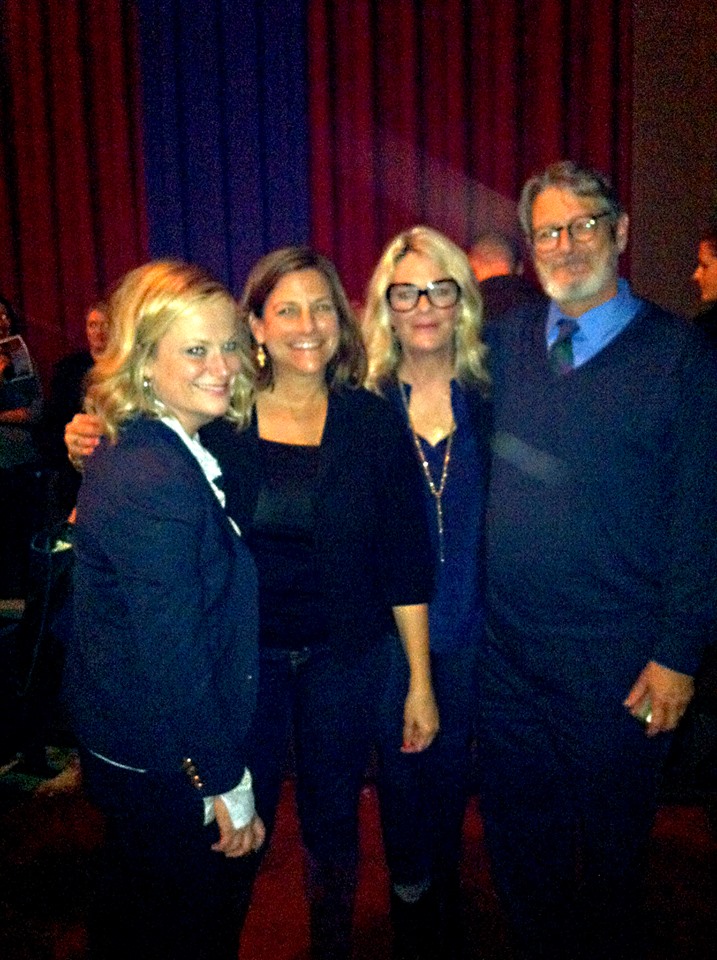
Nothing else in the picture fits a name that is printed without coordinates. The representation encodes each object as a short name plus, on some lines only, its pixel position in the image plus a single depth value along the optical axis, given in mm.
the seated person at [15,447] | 3529
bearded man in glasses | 1463
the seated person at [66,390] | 3514
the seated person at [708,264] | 3123
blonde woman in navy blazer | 1121
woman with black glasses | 1717
